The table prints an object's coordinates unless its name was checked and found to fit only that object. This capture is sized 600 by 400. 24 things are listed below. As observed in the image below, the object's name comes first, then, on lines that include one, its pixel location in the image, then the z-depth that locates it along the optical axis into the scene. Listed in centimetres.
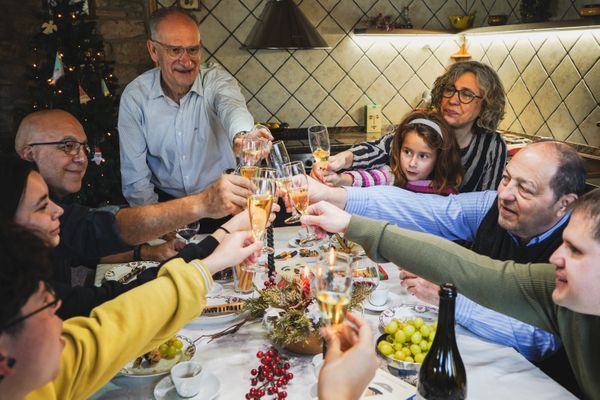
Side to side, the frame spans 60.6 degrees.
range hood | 333
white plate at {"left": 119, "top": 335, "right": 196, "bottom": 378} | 125
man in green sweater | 107
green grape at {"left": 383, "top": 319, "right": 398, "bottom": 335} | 132
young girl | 229
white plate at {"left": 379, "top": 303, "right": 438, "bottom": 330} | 144
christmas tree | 340
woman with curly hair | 240
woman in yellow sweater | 76
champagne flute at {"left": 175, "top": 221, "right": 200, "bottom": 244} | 192
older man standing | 268
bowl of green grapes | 123
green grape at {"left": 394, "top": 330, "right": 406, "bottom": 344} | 129
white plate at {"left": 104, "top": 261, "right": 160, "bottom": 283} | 185
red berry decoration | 117
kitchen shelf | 300
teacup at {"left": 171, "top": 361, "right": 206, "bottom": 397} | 115
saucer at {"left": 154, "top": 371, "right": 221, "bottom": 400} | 117
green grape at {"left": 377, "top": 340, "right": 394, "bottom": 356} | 128
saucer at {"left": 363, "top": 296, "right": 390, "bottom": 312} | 155
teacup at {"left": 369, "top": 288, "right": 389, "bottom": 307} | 157
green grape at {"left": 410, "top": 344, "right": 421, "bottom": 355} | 125
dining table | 120
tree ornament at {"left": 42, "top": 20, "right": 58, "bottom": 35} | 340
